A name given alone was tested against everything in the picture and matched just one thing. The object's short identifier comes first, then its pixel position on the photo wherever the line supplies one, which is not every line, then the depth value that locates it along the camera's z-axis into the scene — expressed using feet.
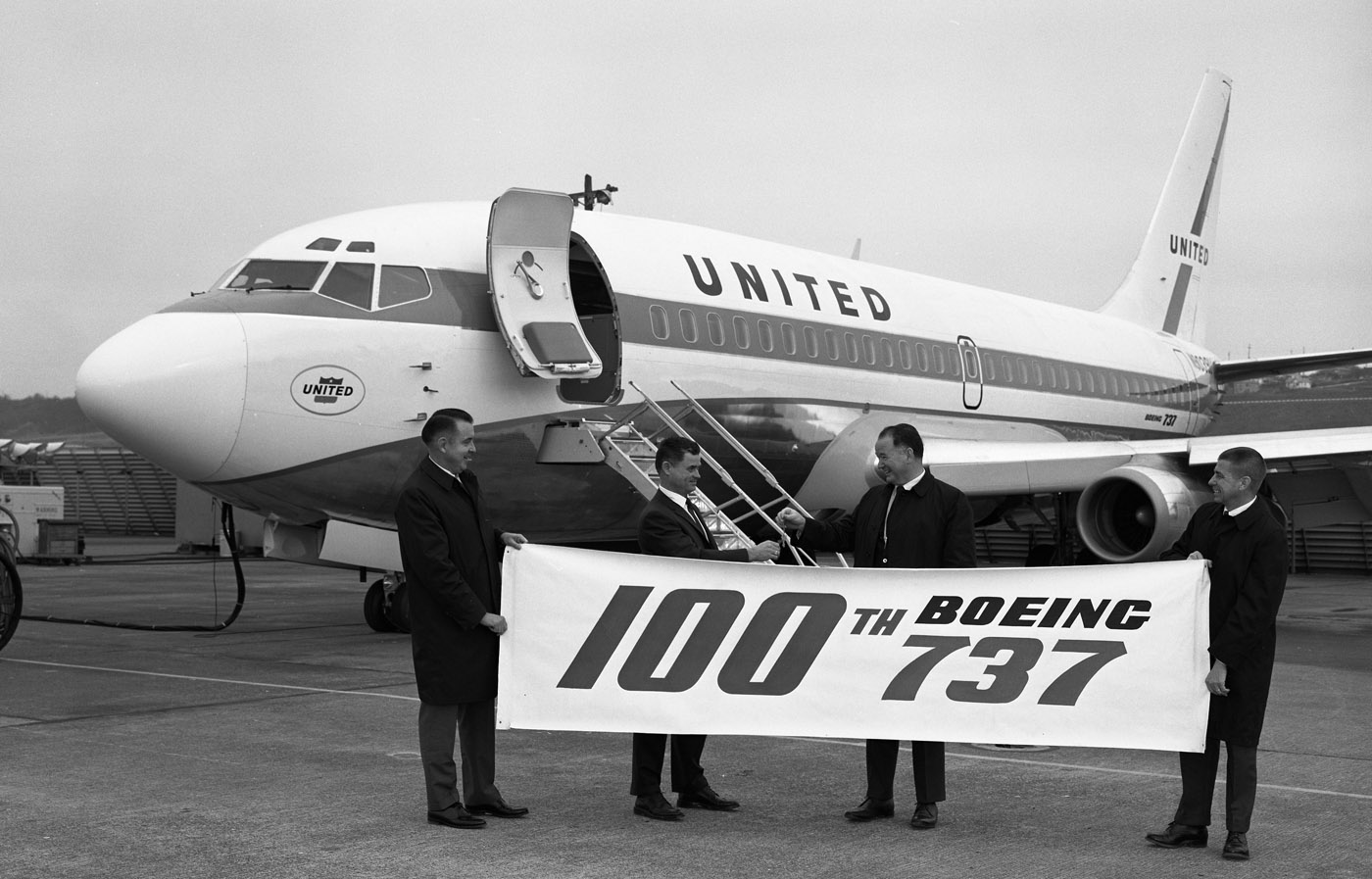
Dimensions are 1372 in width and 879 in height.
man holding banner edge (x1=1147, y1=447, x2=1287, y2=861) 18.67
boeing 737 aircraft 35.19
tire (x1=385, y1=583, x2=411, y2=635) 45.60
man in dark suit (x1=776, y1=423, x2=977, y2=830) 20.39
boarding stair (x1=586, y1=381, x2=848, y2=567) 38.47
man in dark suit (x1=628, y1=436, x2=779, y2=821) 20.39
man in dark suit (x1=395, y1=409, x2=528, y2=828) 19.62
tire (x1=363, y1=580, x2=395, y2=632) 46.06
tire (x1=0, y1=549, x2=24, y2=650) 33.99
